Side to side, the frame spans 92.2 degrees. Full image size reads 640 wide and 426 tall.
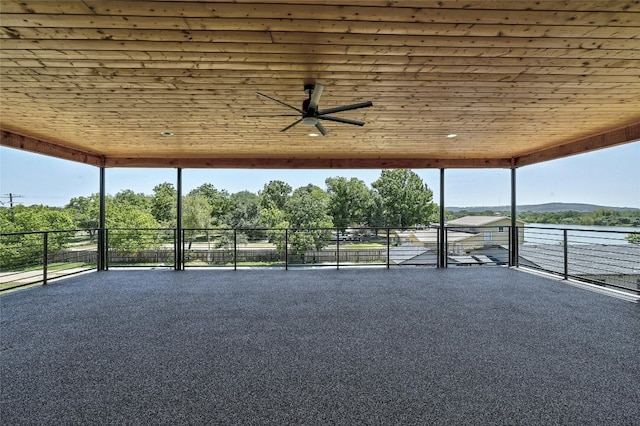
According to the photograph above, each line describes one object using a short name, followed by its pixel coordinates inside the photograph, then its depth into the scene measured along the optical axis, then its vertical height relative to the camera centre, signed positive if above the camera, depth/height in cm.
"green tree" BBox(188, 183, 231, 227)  2398 +97
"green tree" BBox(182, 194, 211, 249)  2089 +1
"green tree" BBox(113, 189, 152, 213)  2194 +94
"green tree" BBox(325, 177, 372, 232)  1933 +65
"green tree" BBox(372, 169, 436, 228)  1823 +76
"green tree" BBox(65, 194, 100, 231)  1661 +10
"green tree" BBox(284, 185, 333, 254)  1958 +9
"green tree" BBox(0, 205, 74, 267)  1308 -32
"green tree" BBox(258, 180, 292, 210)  2361 +143
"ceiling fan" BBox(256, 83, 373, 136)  262 +92
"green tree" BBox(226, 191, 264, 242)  2393 -6
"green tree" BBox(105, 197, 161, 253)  1861 -29
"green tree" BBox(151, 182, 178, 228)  2225 +37
